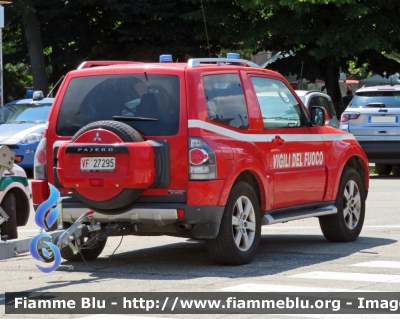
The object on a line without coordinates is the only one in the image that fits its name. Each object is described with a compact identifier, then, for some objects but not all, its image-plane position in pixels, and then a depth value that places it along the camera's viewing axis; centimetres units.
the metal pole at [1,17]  2841
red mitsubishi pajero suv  942
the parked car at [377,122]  2203
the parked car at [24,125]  2247
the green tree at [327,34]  3566
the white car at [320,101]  2131
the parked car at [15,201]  1176
